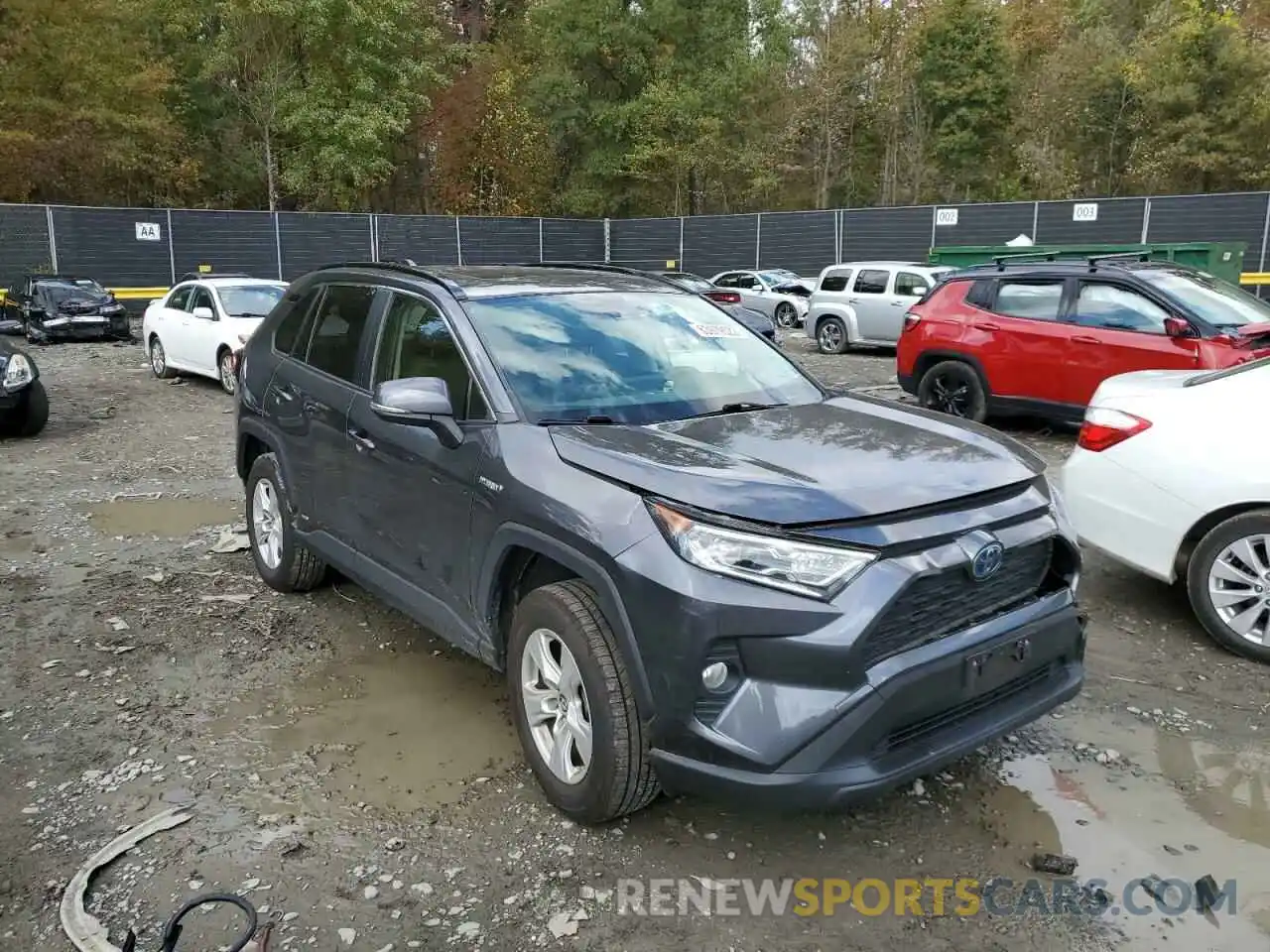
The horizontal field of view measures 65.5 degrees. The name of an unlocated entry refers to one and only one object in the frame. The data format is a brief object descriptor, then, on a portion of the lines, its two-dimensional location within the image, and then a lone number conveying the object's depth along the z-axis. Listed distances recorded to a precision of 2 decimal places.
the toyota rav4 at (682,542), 2.71
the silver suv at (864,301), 17.42
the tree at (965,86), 36.16
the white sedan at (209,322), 12.79
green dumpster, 15.25
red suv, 8.40
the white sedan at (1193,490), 4.40
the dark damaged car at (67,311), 19.31
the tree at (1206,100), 31.58
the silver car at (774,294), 22.64
